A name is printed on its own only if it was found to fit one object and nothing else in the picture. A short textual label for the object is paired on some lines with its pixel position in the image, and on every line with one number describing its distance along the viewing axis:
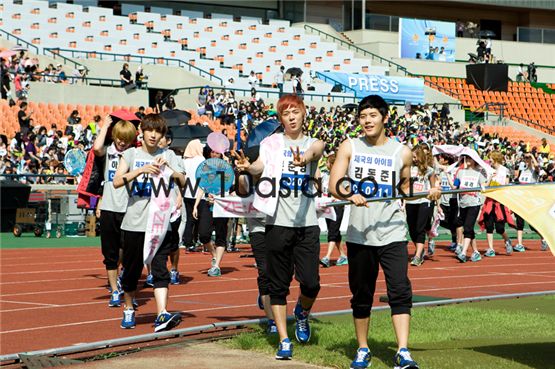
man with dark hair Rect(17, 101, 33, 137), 31.19
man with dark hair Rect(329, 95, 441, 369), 8.41
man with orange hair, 8.99
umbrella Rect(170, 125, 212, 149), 20.64
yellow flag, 7.93
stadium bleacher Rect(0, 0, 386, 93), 43.62
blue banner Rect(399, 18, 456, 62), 56.25
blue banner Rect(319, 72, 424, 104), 47.72
